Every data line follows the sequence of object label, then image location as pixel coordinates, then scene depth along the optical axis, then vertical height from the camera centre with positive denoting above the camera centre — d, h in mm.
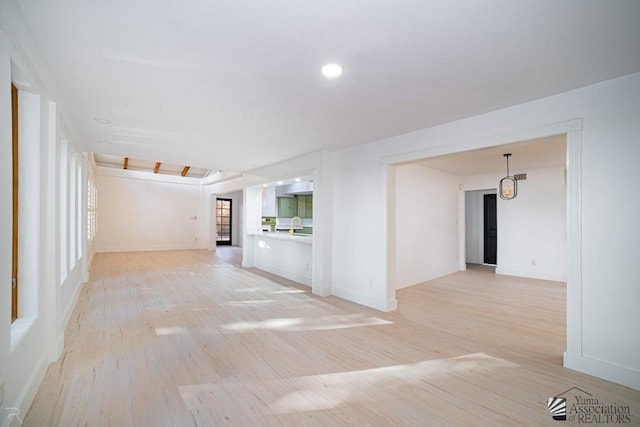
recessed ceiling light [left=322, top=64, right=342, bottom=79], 2264 +1150
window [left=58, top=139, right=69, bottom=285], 3324 +124
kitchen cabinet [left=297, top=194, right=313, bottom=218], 10539 +367
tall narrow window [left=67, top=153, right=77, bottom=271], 3982 +86
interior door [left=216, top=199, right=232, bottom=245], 13961 -321
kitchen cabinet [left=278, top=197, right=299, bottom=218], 10258 +292
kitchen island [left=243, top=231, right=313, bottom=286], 6094 -919
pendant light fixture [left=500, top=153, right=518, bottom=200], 5395 +494
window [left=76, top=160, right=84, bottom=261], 4797 +62
